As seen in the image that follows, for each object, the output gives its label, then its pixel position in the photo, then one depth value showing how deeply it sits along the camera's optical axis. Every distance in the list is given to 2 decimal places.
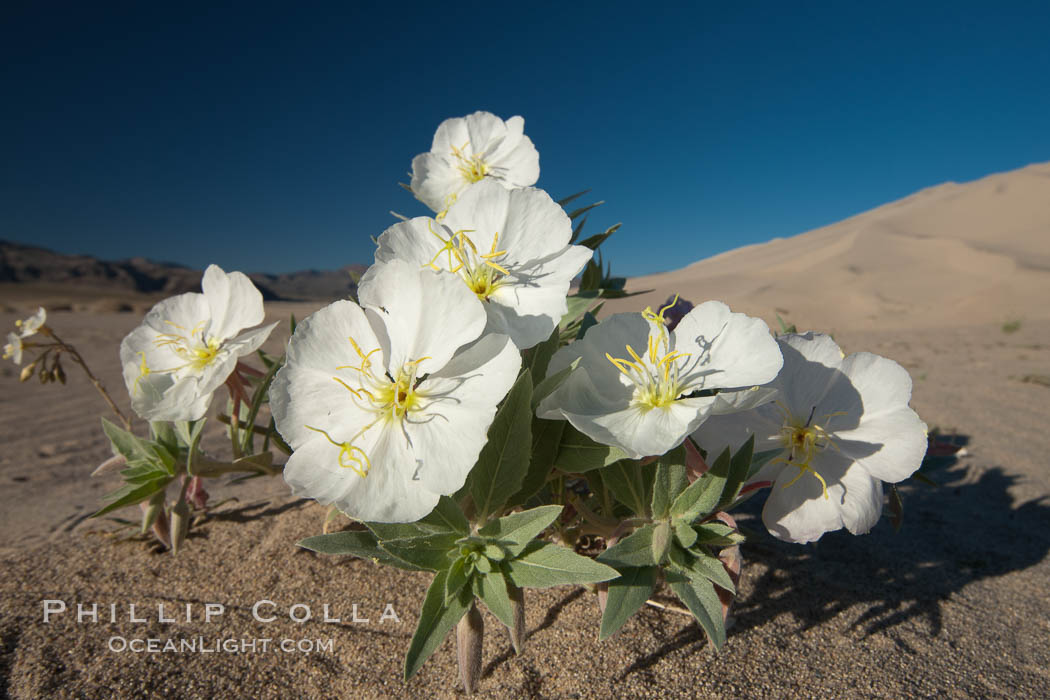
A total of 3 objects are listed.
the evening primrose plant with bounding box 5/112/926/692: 0.20
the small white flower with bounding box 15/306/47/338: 0.34
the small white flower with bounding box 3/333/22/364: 0.34
